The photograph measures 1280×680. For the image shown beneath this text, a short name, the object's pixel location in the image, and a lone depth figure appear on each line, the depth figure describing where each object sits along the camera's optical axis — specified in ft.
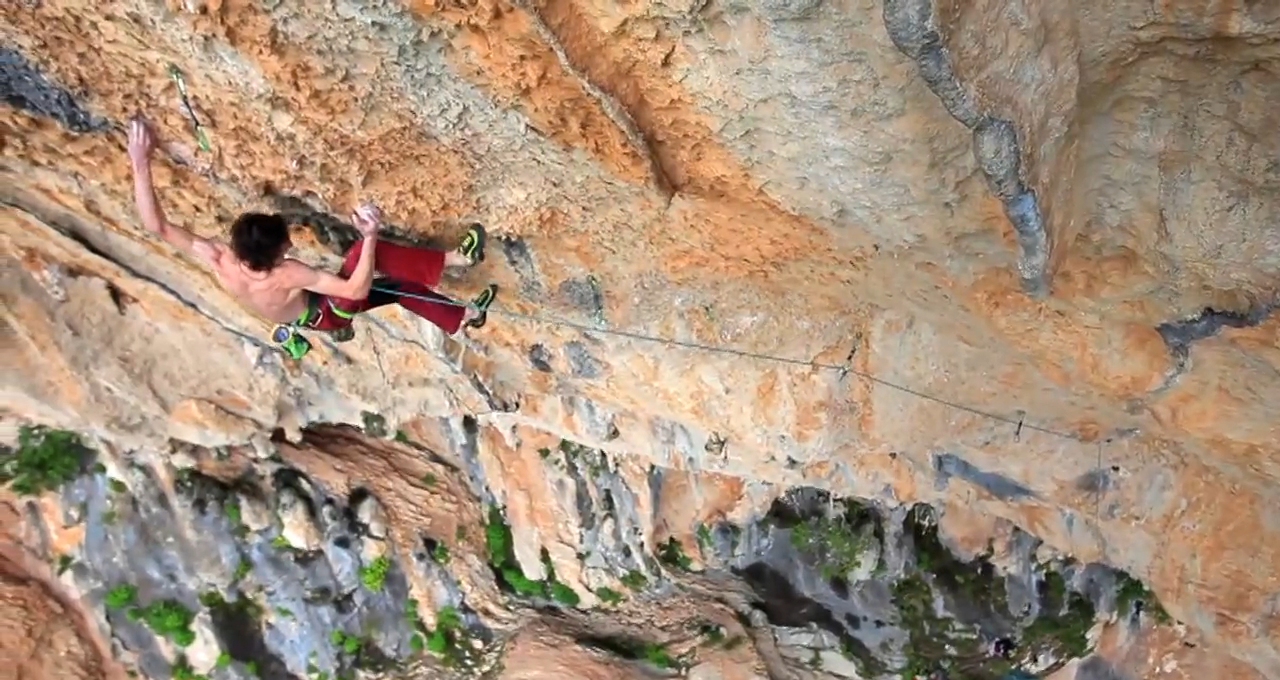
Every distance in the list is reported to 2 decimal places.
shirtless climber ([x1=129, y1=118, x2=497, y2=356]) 8.54
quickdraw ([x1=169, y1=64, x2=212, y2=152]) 8.75
